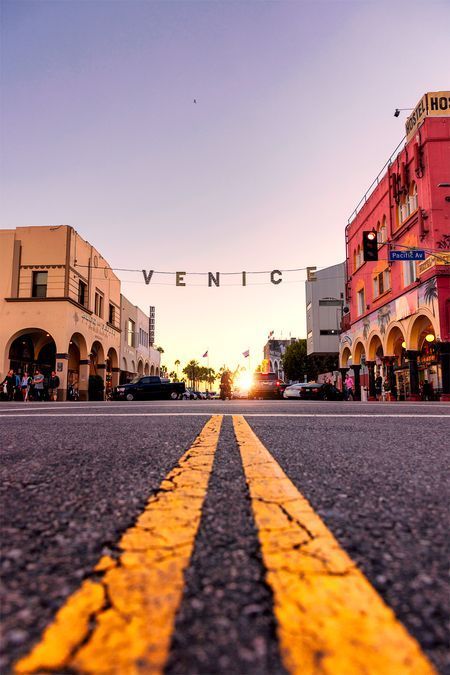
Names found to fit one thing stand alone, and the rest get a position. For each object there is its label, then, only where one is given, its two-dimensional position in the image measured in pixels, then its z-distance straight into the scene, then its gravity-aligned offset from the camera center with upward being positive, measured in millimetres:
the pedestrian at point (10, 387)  23772 -46
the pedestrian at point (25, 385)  22312 +58
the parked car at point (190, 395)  48938 -1140
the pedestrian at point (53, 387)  25594 -64
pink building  19922 +5891
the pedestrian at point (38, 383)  22266 +157
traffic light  16281 +5292
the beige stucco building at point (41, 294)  26453 +5819
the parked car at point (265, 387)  24922 -142
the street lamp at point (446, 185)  18503 +8708
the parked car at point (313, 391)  24844 -423
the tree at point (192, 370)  128250 +4461
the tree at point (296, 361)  62281 +3438
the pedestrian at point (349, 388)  29203 -283
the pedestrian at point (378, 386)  26469 -142
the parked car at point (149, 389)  26250 -245
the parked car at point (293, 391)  25203 -397
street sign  17266 +5219
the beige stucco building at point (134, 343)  41281 +4570
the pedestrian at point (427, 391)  21031 -374
